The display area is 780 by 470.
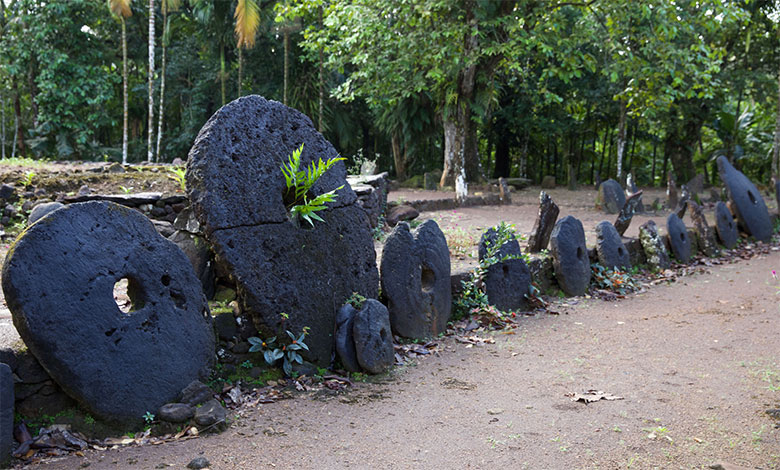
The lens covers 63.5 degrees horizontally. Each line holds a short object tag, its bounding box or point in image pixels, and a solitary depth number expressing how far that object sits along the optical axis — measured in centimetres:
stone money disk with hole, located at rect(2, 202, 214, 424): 302
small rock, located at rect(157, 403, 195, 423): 336
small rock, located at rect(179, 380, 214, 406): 350
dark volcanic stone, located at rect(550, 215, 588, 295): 675
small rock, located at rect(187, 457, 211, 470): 291
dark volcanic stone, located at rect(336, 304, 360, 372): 432
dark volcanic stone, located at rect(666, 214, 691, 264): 865
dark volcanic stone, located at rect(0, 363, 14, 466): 283
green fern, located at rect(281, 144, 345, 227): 431
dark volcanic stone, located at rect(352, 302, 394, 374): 430
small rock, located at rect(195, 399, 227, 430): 336
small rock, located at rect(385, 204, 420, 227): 931
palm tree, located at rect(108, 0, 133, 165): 1453
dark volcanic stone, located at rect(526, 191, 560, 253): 701
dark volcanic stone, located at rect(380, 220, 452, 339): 497
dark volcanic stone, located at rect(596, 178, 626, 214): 1230
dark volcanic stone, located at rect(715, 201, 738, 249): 976
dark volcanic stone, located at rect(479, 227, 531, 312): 595
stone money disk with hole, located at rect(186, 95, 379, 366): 395
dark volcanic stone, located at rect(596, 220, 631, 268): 749
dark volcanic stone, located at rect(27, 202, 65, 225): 553
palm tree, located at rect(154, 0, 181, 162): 1632
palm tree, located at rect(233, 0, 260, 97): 1470
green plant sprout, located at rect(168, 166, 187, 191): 487
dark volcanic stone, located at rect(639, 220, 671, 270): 818
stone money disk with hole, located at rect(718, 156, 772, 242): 1044
